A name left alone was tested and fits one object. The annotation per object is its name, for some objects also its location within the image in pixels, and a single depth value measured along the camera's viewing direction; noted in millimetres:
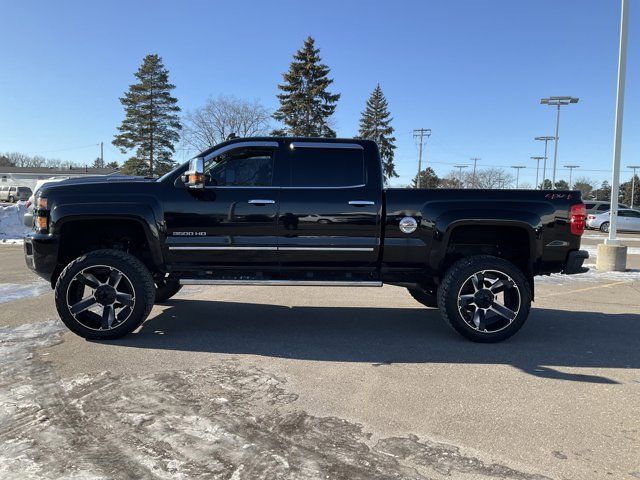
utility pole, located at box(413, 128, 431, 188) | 66188
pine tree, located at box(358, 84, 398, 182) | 66562
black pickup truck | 5273
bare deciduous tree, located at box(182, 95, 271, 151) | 48094
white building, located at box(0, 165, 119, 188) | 79625
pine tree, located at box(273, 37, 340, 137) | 48156
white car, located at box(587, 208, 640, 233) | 29938
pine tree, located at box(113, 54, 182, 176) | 53094
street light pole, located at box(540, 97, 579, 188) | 35844
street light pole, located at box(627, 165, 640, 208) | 96400
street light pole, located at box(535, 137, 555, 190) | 49912
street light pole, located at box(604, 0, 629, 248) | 11000
